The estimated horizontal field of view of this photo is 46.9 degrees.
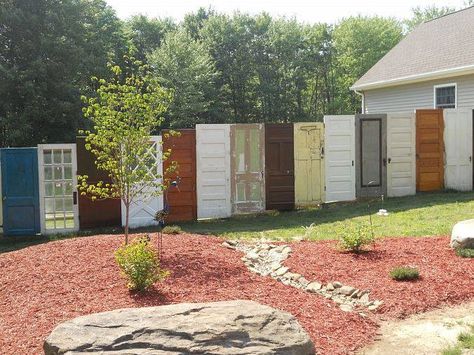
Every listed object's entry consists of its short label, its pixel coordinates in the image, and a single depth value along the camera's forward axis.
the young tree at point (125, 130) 7.73
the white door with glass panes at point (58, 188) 12.29
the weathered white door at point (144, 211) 12.80
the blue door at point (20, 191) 12.22
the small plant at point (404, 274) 6.98
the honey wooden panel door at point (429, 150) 15.21
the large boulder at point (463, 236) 8.14
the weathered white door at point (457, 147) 15.38
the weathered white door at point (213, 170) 13.19
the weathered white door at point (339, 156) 14.20
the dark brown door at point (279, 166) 13.65
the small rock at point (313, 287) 6.85
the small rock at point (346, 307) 6.16
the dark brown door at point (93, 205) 12.38
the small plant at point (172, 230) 9.47
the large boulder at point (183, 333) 4.02
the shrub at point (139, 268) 6.02
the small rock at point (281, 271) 7.51
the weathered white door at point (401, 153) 15.00
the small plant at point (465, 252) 7.90
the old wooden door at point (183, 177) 13.01
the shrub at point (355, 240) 8.20
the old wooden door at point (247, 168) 13.42
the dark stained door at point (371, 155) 14.62
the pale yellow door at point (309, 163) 13.87
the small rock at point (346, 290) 6.71
